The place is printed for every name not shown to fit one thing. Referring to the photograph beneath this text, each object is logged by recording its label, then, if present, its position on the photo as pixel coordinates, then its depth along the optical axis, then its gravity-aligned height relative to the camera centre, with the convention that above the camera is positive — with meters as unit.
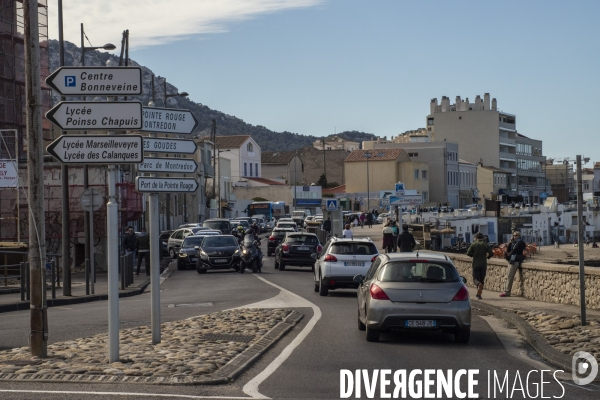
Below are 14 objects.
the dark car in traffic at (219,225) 55.50 -1.30
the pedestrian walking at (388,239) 37.72 -1.59
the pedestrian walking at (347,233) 37.67 -1.32
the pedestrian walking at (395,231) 39.17 -1.34
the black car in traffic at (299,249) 37.03 -1.92
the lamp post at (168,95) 48.59 +6.19
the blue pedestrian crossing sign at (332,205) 48.32 -0.16
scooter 35.06 -2.02
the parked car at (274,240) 51.01 -2.10
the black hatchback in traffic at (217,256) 35.94 -2.11
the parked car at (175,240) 48.28 -1.93
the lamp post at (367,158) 108.54 +3.54
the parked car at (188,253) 39.44 -2.14
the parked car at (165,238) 51.66 -1.98
